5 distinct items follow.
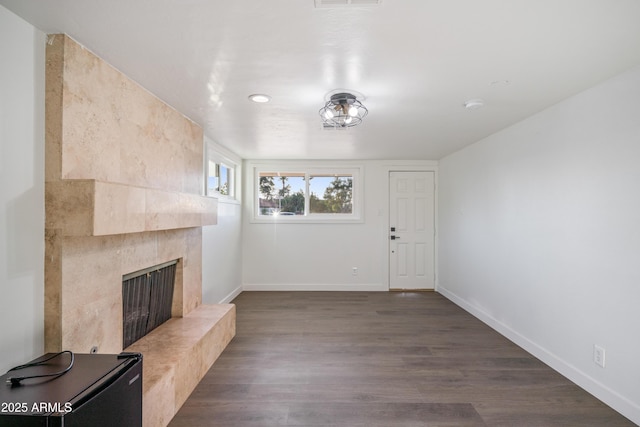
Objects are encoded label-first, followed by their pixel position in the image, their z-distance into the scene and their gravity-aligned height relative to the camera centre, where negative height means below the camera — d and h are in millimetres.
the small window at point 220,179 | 4016 +540
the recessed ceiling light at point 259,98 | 2418 +943
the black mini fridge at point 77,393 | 1057 -661
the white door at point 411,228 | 5473 -198
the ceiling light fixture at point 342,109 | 2396 +871
